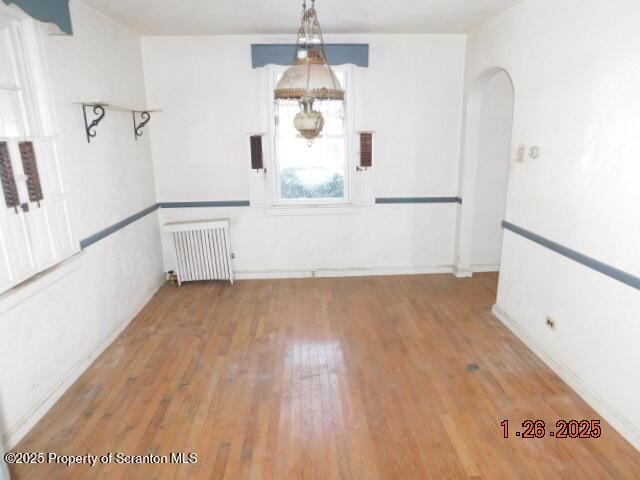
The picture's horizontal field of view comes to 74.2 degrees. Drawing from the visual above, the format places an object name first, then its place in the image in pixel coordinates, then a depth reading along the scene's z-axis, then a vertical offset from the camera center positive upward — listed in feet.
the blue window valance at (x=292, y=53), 14.23 +2.72
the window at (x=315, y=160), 15.30 -0.85
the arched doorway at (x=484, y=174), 14.89 -1.51
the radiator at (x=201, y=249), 15.24 -3.90
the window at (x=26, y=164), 7.99 -0.40
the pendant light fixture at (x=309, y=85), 6.55 +0.77
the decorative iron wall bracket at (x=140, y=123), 13.83 +0.58
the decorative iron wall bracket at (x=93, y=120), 10.61 +0.55
